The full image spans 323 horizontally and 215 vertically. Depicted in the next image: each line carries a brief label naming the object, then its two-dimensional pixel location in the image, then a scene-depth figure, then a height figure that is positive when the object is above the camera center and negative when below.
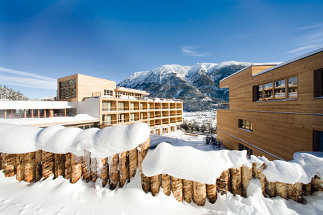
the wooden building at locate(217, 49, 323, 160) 5.96 -0.22
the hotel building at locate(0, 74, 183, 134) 14.78 -0.07
